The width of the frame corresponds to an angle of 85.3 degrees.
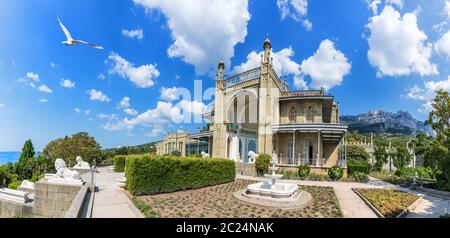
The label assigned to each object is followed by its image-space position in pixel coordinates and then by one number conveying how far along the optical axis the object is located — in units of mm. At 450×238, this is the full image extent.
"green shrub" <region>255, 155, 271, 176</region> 19688
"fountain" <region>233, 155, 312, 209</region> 9339
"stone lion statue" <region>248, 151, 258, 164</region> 20759
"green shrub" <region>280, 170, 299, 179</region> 18803
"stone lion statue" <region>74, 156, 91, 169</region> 16642
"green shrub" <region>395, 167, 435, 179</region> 22286
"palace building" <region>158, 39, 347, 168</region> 22812
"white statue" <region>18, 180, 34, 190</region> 14117
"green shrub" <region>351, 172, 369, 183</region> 17952
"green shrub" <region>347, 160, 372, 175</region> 19867
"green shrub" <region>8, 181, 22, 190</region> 15719
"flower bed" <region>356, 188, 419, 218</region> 8461
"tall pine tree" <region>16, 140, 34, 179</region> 26328
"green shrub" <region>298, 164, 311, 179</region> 18575
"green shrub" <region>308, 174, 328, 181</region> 18109
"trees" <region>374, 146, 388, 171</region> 31344
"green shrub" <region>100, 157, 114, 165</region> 35894
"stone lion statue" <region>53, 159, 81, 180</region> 10781
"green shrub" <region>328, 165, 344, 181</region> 18062
